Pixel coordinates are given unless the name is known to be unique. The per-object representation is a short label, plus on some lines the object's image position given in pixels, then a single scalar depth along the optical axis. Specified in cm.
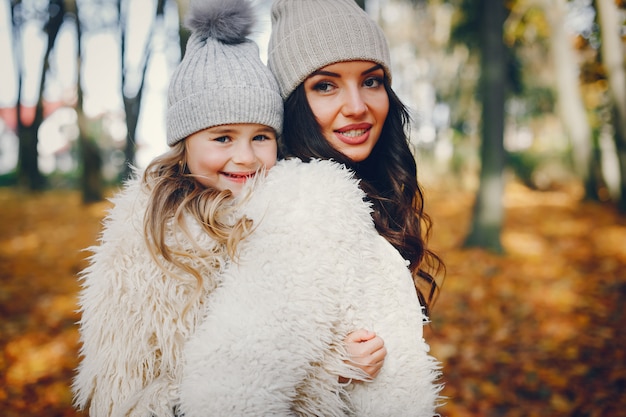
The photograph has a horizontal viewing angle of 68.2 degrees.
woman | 140
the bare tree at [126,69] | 961
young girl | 159
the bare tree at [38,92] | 1305
